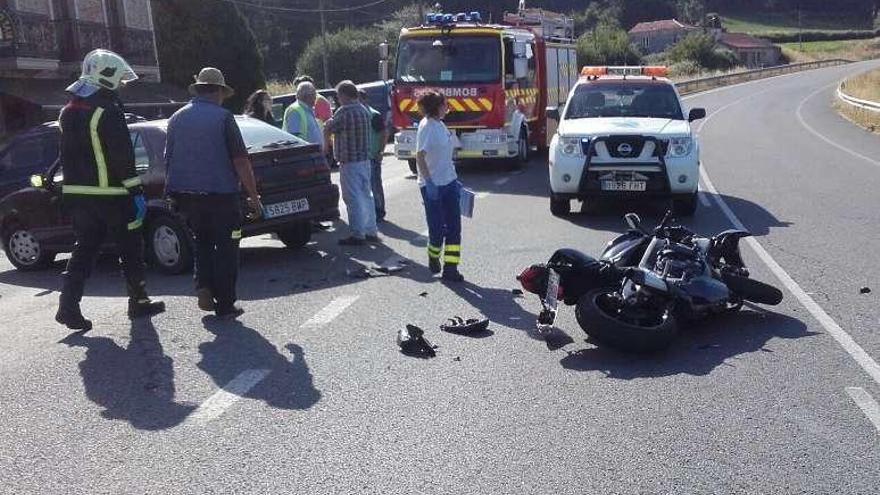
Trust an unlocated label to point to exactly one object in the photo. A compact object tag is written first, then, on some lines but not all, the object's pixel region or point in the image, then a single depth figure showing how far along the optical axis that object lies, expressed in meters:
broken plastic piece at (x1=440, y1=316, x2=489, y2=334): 7.01
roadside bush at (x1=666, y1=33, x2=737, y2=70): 85.69
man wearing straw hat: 7.43
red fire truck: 17.77
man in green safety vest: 11.73
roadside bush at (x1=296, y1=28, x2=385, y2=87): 62.00
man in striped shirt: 10.93
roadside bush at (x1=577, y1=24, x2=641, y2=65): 61.03
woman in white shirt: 8.80
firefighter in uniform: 7.26
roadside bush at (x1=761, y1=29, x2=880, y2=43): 120.19
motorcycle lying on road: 6.36
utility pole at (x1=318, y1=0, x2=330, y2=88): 51.83
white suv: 12.09
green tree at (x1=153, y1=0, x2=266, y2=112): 41.38
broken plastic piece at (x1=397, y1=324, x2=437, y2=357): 6.54
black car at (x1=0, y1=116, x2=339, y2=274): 9.62
